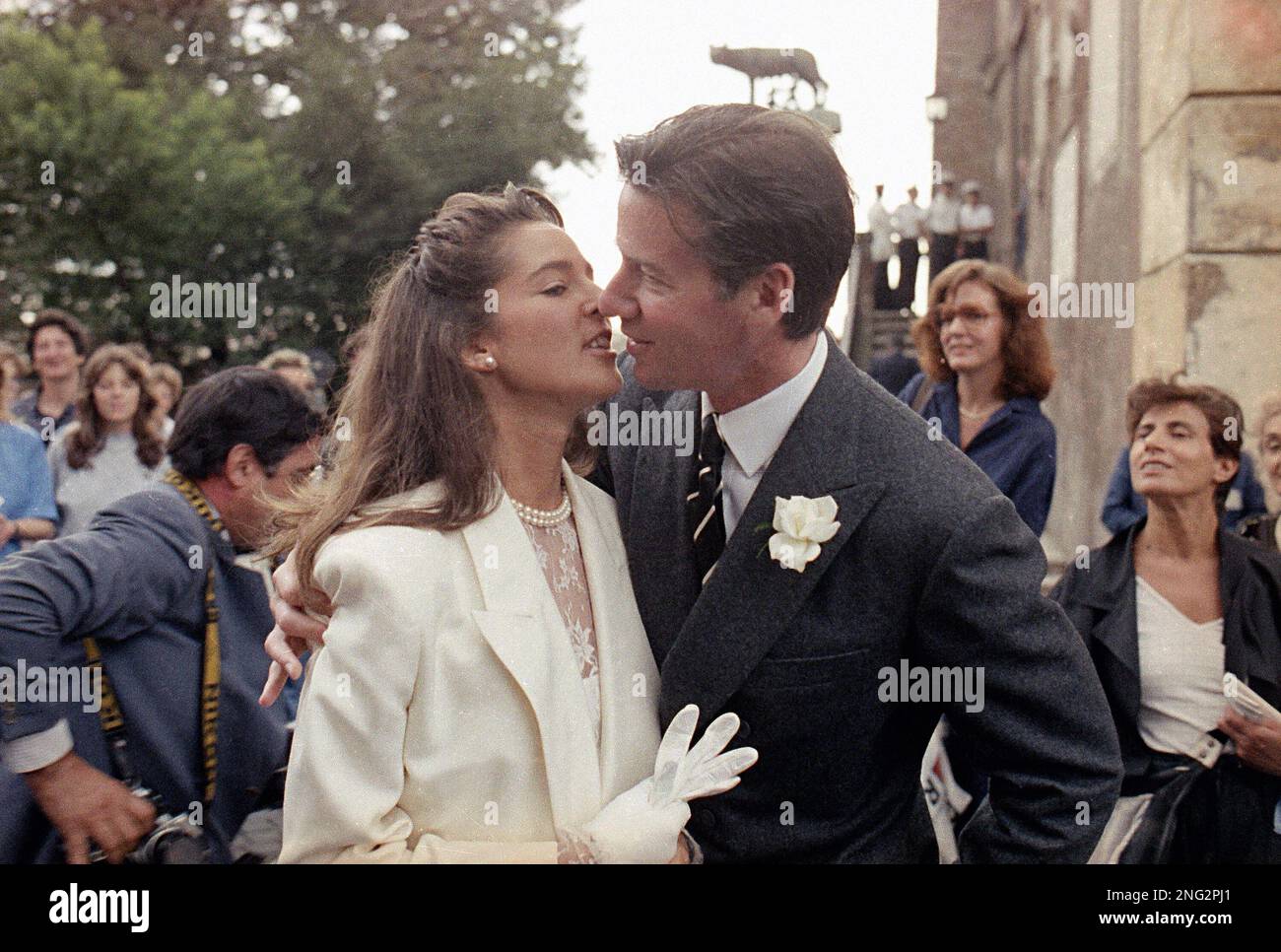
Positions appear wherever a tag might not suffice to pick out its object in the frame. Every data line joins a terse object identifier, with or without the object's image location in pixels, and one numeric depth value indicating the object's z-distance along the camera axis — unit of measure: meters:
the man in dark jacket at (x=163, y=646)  2.07
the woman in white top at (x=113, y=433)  3.83
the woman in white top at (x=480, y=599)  1.60
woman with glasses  2.84
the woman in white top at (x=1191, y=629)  2.46
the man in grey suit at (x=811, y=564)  1.68
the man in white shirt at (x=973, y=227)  5.76
